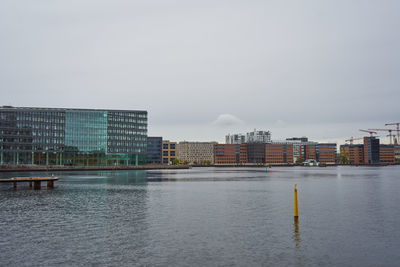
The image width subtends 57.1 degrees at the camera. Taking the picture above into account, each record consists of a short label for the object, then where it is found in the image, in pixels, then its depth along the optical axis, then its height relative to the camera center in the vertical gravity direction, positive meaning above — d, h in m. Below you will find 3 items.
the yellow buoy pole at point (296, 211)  35.24 -5.73
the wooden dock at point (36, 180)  73.71 -5.41
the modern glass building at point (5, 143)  196.62 +5.80
